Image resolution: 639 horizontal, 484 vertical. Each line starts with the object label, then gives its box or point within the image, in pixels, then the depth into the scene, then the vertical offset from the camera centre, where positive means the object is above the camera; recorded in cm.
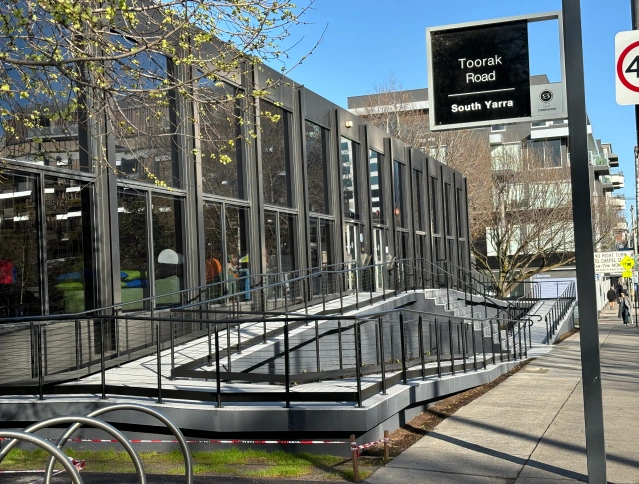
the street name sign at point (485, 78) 723 +158
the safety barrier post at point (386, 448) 854 -211
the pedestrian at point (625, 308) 3849 -328
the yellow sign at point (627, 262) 3307 -91
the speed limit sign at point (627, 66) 634 +141
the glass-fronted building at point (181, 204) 1217 +116
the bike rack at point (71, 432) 457 -110
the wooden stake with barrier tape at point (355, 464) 759 -202
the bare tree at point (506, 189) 4900 +361
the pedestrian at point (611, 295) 5562 -377
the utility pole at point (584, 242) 658 +0
